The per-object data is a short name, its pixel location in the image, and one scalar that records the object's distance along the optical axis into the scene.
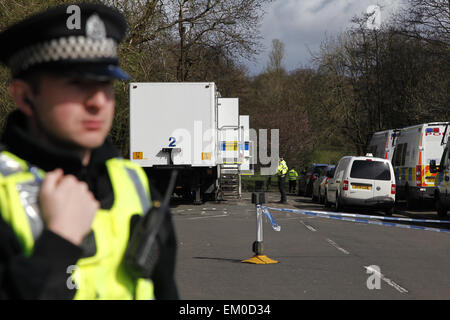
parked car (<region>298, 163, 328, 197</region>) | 35.19
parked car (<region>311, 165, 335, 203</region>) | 28.09
